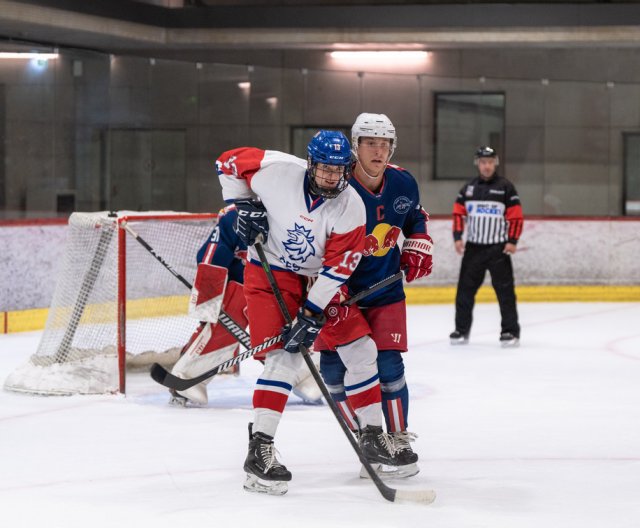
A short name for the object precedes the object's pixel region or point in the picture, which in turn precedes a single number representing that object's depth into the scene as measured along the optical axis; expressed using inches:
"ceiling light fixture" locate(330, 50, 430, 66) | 862.5
